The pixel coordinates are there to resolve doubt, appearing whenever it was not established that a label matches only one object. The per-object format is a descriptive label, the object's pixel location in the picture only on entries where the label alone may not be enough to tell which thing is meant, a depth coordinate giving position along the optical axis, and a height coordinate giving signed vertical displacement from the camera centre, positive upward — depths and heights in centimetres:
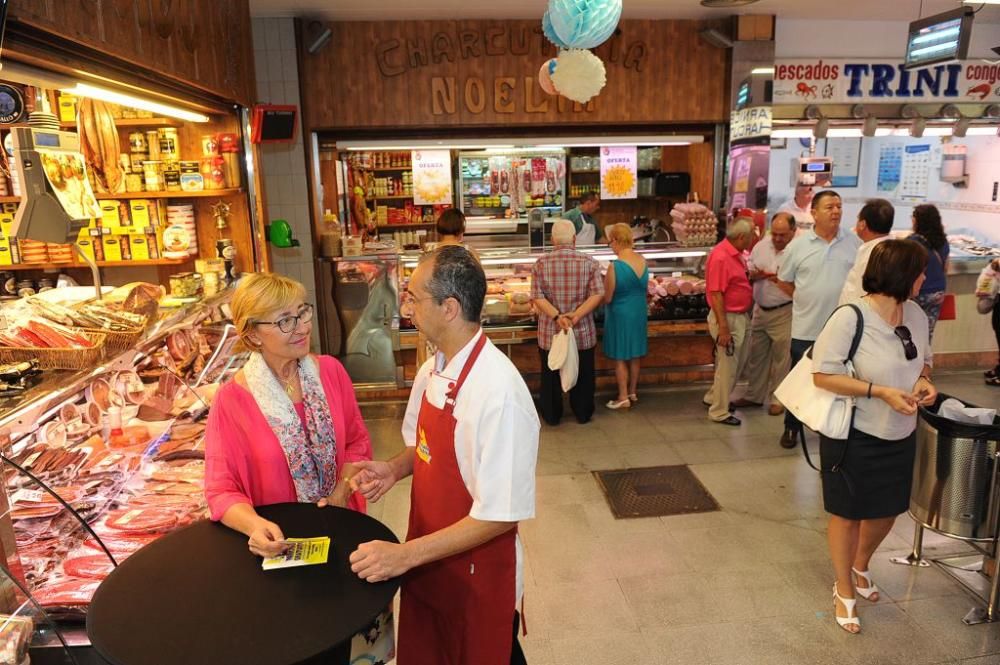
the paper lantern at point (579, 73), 464 +85
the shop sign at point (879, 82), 762 +127
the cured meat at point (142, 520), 265 -121
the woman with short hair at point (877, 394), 302 -87
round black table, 153 -96
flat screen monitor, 562 +133
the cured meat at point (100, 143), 455 +43
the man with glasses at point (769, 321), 605 -111
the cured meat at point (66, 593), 223 -126
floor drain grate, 460 -204
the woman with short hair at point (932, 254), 545 -47
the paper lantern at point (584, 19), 393 +104
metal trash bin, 332 -138
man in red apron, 186 -81
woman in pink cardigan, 225 -71
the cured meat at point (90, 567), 239 -125
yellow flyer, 184 -94
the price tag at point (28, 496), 247 -104
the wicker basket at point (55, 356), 288 -62
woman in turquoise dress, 613 -99
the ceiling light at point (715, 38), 719 +166
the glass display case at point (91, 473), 225 -108
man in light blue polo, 492 -49
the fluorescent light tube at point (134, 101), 349 +62
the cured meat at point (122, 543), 249 -123
